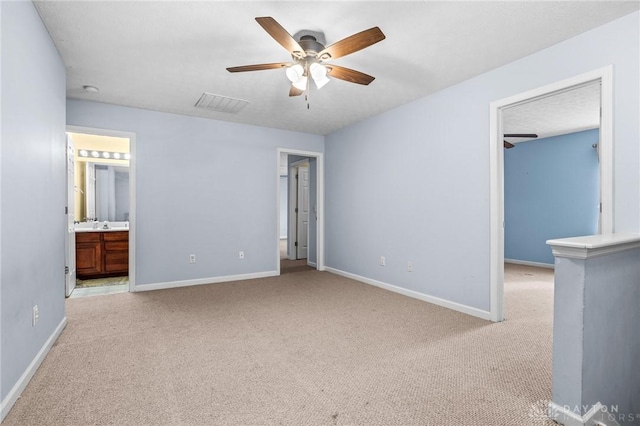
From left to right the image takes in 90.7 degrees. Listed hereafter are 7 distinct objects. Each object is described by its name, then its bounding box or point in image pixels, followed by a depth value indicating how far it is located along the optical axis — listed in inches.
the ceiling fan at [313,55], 78.1
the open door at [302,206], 270.2
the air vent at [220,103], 149.4
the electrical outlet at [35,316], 81.5
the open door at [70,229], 152.1
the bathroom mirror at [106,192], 212.1
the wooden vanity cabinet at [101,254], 186.5
